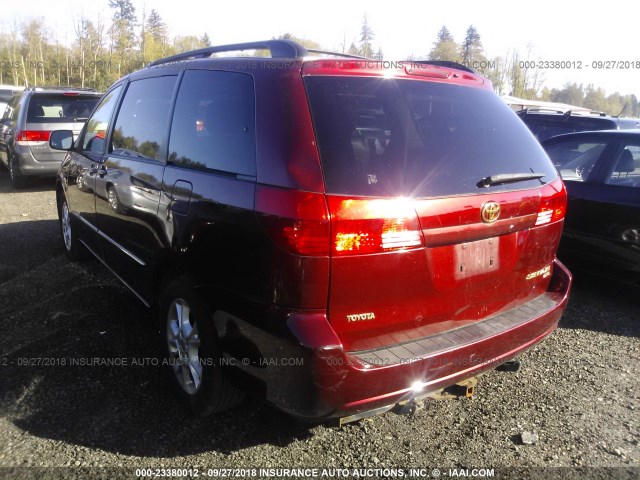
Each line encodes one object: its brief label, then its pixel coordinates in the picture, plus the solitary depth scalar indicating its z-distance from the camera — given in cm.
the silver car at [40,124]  906
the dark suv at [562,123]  908
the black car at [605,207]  423
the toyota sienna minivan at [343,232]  199
